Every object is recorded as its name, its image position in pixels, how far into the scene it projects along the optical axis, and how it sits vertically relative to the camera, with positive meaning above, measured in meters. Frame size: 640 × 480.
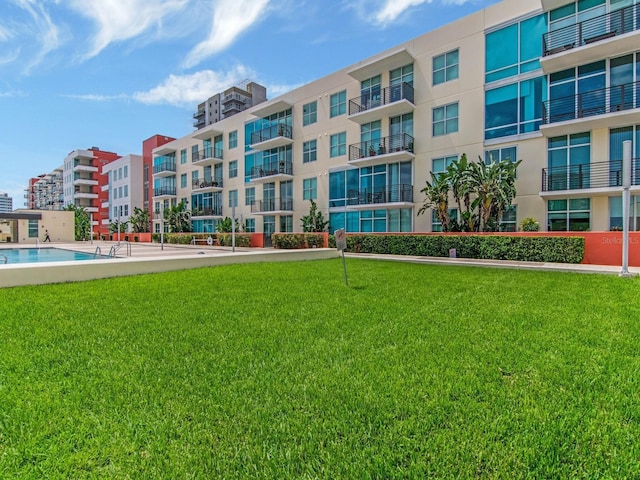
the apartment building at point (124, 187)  53.75 +7.13
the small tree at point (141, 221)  47.59 +1.27
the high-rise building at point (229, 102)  70.59 +30.64
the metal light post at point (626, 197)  11.15 +0.96
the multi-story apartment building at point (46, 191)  88.81 +11.84
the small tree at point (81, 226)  50.17 +0.74
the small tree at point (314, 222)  26.47 +0.49
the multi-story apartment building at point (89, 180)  69.19 +10.36
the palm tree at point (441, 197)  18.84 +1.70
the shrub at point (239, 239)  30.08 -0.91
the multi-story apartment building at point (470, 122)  15.88 +6.47
